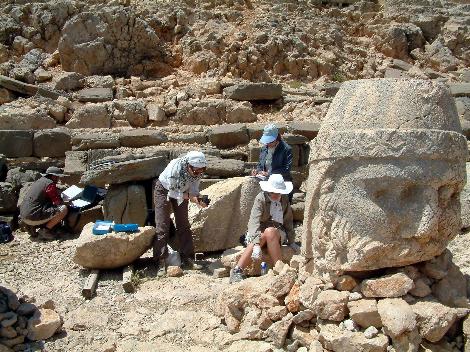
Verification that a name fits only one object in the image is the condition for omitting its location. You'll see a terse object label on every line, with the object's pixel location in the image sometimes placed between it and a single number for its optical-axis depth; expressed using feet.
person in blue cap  21.53
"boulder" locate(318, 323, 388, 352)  11.92
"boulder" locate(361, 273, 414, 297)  12.73
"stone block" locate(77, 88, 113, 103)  40.09
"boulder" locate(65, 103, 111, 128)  36.52
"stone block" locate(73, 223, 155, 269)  19.69
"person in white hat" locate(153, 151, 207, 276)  20.04
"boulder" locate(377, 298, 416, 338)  11.80
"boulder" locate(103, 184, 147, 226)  24.88
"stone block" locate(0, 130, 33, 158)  32.35
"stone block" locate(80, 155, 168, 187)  24.57
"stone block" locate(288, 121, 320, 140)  33.35
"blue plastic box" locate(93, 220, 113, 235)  20.25
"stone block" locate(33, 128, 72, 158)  32.63
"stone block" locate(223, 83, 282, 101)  39.86
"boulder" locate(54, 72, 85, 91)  41.68
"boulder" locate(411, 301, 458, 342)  11.99
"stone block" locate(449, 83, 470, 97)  40.86
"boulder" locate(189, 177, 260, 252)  22.15
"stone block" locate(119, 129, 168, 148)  32.65
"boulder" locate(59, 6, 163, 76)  44.96
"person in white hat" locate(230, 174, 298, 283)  17.90
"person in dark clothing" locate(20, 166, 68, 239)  24.94
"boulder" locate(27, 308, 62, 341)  14.71
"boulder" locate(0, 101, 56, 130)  35.14
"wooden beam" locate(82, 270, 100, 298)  17.90
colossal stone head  12.84
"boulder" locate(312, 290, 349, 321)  12.85
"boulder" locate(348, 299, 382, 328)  12.44
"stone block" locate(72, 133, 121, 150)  31.86
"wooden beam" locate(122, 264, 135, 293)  18.25
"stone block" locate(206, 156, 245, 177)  28.07
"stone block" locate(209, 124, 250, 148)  33.22
